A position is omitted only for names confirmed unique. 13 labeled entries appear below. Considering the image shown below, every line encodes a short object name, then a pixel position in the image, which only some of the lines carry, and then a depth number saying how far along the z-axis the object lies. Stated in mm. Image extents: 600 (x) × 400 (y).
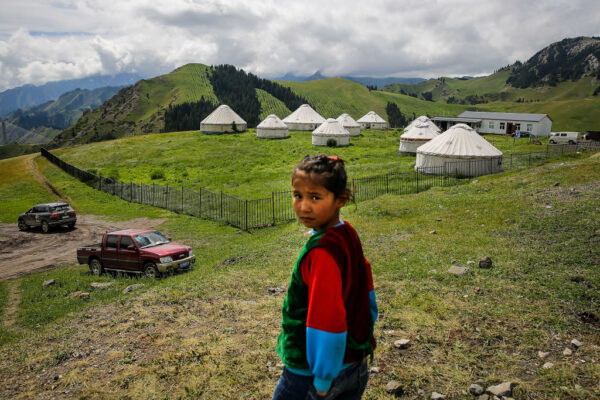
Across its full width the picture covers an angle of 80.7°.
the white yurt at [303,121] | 64875
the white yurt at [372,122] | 76000
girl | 2143
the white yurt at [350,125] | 59625
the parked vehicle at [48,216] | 20719
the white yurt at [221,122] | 61719
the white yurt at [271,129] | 56144
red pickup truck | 11758
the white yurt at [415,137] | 39719
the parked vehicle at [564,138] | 44031
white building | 60188
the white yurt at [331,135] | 47938
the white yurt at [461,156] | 27109
